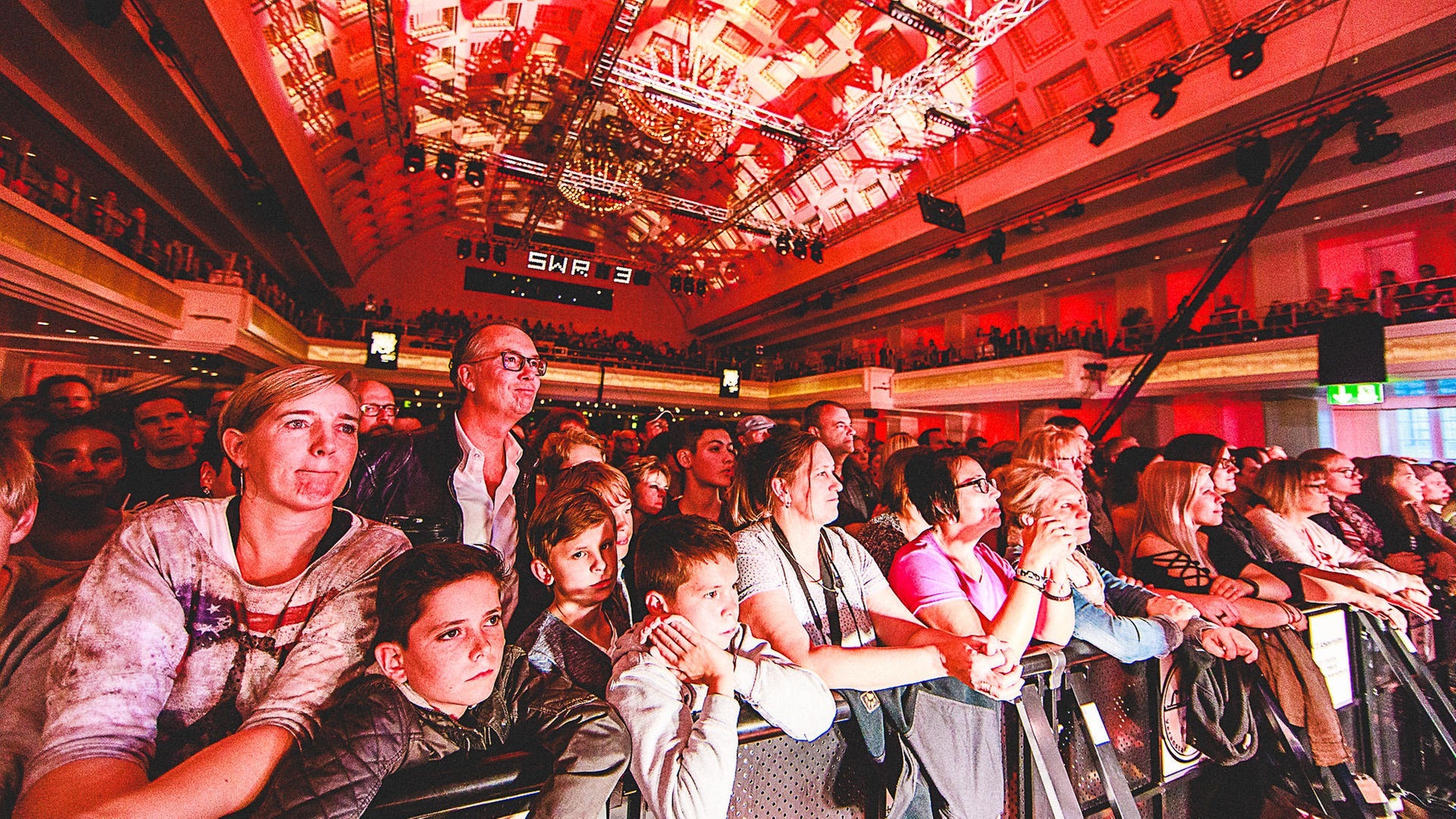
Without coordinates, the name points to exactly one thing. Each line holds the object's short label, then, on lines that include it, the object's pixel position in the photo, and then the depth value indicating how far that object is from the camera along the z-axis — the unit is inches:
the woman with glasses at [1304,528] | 109.1
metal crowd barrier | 42.8
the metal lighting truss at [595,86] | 302.5
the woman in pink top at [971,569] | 69.2
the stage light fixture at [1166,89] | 290.7
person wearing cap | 158.2
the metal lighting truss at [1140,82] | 260.2
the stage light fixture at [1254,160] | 304.2
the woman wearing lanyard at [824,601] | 57.5
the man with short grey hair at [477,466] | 80.0
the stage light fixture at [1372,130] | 277.1
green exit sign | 326.6
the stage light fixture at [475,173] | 447.8
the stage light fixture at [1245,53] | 264.2
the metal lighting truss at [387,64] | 305.1
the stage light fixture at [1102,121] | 325.7
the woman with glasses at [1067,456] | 120.3
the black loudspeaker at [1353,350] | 308.7
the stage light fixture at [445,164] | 419.2
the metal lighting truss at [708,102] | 361.7
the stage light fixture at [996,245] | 450.6
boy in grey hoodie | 44.3
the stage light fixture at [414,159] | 396.8
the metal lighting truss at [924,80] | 286.0
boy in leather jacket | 38.6
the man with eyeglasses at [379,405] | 117.0
